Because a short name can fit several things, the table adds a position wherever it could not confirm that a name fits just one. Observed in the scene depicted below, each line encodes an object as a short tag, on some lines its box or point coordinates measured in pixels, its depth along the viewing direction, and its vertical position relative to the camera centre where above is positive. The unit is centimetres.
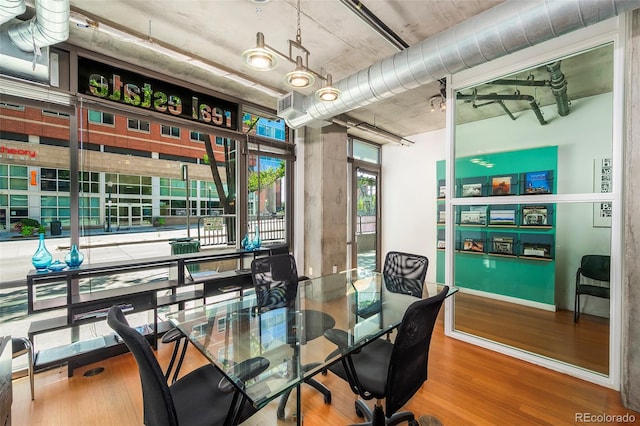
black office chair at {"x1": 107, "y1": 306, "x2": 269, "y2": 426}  109 -95
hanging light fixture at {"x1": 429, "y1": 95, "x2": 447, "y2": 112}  395 +163
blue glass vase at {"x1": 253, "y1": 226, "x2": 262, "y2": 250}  392 -46
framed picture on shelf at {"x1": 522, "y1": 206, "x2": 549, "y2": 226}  331 -8
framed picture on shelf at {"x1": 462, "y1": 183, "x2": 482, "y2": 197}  331 +25
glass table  146 -89
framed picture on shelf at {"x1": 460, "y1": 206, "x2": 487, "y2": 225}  345 -8
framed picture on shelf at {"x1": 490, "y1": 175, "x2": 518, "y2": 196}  325 +31
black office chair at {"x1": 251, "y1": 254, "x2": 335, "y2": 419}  209 -87
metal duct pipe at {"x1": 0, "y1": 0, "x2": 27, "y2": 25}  172 +132
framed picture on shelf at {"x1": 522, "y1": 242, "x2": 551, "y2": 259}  360 -54
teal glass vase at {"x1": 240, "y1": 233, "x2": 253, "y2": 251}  386 -47
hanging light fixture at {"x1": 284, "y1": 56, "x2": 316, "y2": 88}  209 +106
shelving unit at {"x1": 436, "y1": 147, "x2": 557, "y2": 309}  324 -25
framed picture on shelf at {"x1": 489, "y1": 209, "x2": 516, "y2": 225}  345 -9
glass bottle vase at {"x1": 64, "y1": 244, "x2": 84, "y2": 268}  255 -45
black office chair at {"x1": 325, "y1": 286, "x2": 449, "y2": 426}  141 -95
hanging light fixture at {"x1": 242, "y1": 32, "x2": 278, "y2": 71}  186 +109
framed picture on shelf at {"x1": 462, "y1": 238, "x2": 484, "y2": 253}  367 -49
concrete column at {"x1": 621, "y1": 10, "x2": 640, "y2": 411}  204 -21
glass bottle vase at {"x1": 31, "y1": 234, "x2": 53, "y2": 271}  238 -42
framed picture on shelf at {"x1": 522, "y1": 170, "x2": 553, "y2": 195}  300 +32
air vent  348 +138
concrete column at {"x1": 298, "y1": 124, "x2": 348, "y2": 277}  450 +19
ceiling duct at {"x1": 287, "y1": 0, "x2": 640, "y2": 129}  176 +131
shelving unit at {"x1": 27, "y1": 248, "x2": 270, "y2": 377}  245 -86
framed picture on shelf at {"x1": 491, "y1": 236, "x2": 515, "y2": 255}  372 -49
